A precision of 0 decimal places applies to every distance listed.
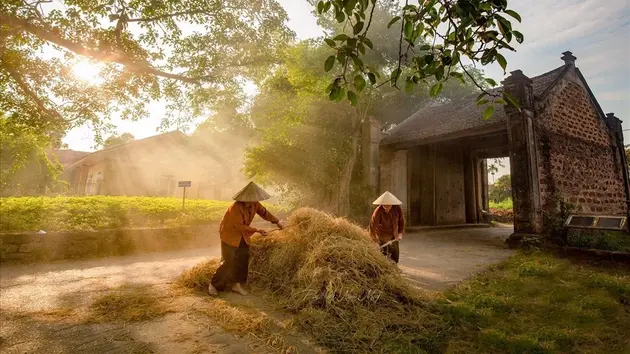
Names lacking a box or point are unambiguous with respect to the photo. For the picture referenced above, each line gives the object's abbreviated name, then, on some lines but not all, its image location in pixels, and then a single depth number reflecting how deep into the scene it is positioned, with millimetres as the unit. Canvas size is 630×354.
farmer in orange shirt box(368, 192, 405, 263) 5387
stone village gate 8836
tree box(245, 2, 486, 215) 12266
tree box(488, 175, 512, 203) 30445
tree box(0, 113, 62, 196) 8648
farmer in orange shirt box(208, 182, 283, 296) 4527
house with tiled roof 20562
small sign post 9438
